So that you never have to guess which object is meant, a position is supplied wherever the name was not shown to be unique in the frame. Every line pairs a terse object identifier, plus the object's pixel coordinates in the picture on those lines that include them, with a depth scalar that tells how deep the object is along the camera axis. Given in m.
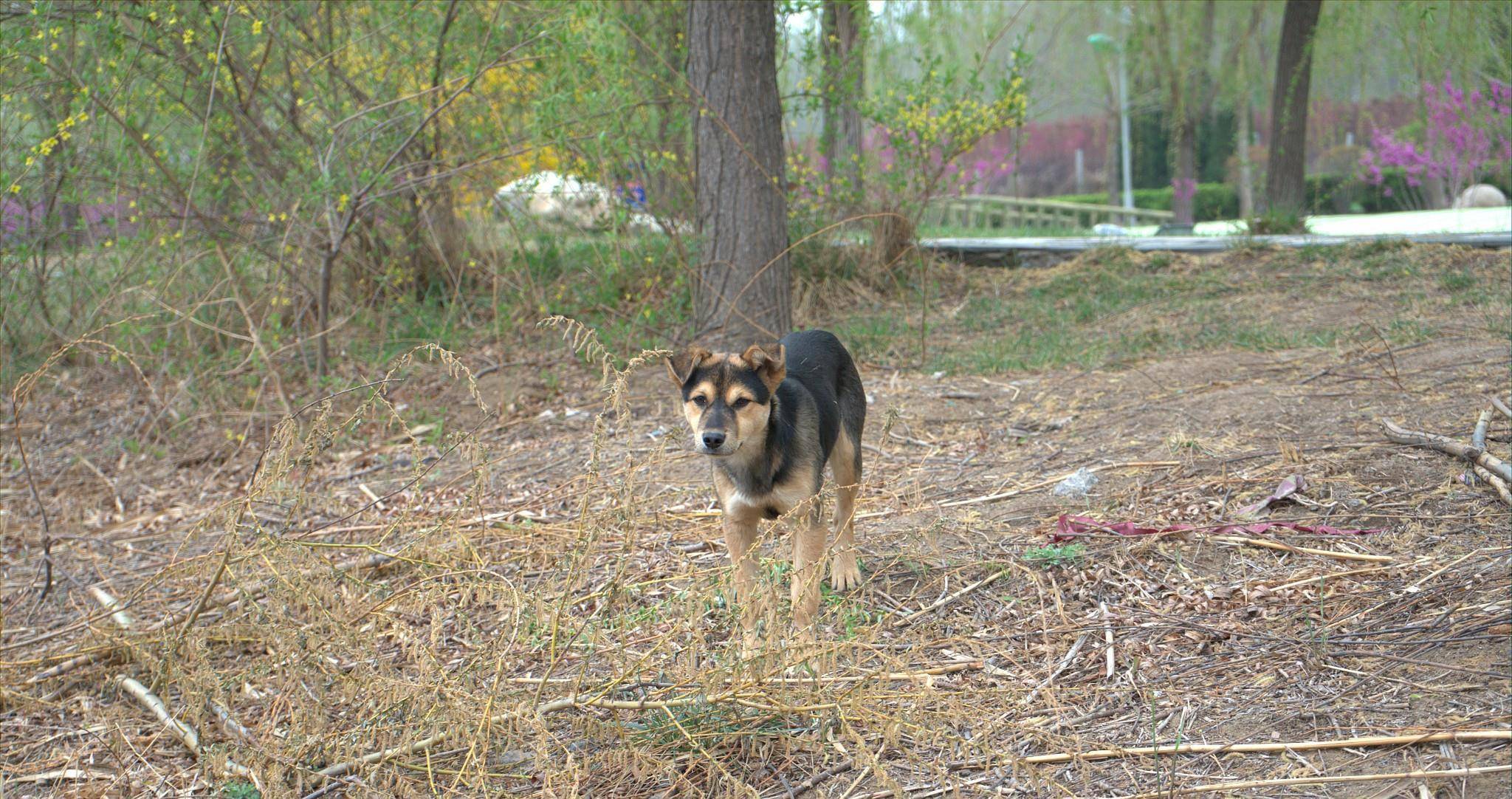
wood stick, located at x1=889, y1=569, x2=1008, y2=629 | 4.73
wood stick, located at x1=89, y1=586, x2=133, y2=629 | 5.08
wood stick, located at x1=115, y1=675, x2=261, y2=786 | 4.04
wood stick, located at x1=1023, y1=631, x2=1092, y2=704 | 4.14
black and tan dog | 4.37
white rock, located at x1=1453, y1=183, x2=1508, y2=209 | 23.69
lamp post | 25.66
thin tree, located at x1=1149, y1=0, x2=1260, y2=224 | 24.31
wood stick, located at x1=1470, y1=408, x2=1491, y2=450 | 5.23
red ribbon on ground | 5.00
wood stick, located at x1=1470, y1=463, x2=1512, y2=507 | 4.84
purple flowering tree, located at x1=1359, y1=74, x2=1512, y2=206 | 14.13
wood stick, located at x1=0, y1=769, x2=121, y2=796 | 4.34
